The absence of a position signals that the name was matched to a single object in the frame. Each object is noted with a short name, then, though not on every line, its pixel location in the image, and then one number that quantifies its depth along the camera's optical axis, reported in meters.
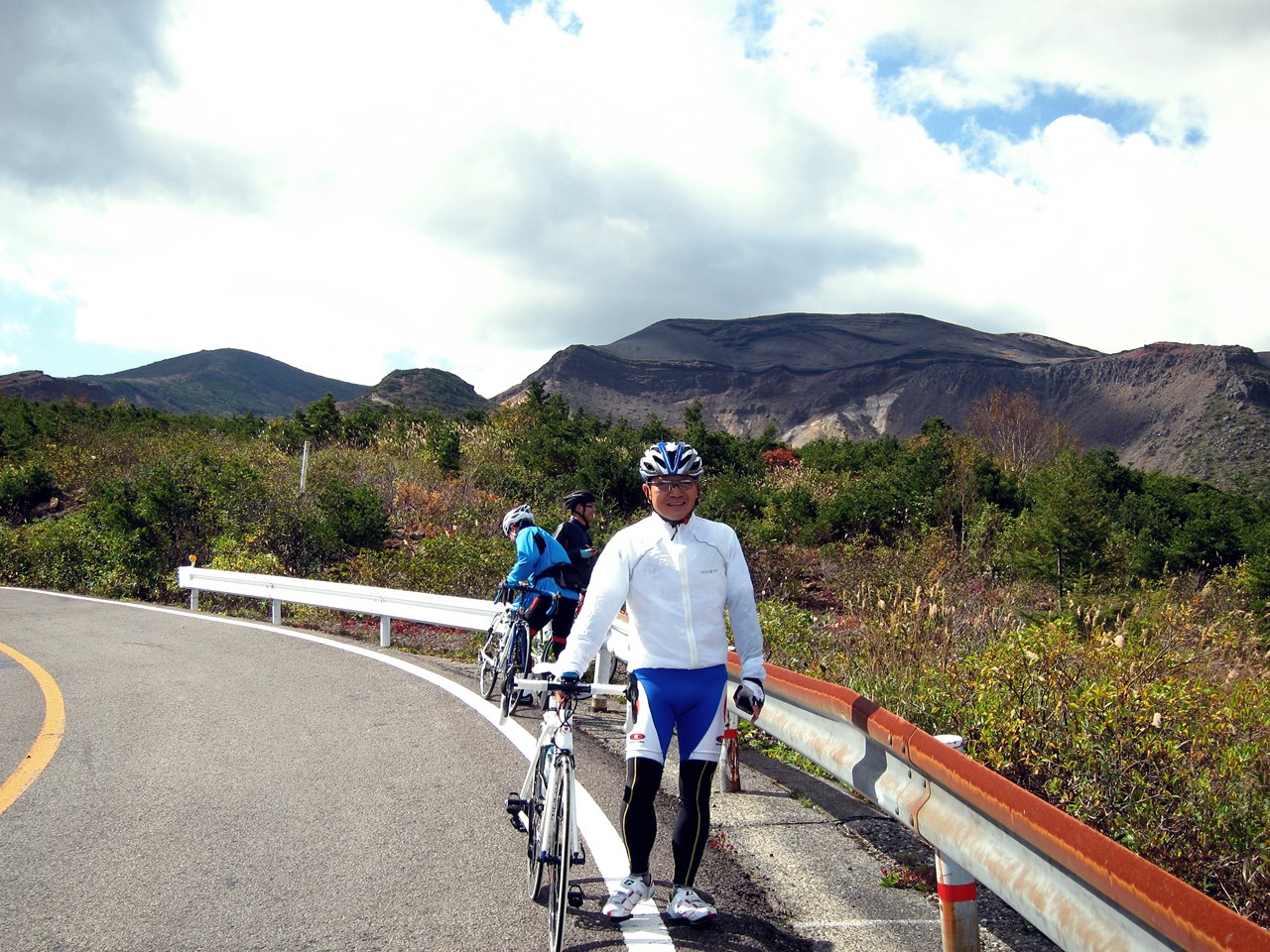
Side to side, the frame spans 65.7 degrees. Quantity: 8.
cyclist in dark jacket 8.51
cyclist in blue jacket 8.30
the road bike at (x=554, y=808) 3.61
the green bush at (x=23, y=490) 30.47
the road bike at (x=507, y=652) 7.87
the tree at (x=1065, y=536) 18.75
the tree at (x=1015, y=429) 56.13
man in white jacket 3.93
